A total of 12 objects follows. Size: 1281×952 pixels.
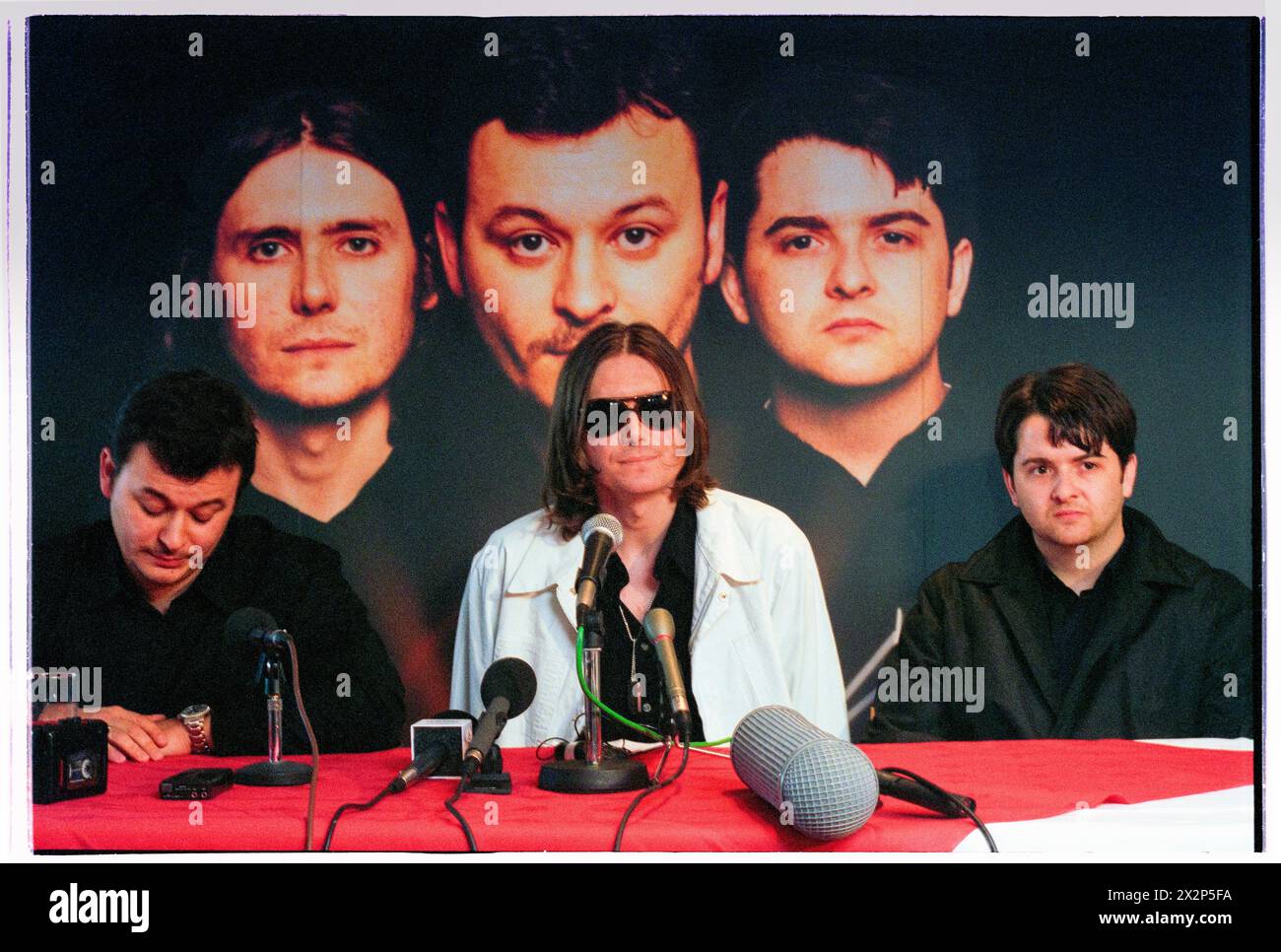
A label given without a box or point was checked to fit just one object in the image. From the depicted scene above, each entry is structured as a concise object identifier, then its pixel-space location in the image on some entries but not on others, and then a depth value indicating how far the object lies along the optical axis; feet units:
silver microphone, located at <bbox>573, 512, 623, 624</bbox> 8.79
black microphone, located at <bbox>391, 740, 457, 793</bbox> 8.93
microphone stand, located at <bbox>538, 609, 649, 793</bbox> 9.11
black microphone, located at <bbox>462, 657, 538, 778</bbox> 8.86
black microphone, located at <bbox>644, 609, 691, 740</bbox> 8.41
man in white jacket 12.76
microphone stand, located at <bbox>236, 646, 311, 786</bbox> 9.50
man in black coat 13.58
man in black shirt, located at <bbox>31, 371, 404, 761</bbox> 13.30
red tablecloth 8.30
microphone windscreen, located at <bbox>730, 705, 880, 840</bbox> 8.04
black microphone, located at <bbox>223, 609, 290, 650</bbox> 9.28
